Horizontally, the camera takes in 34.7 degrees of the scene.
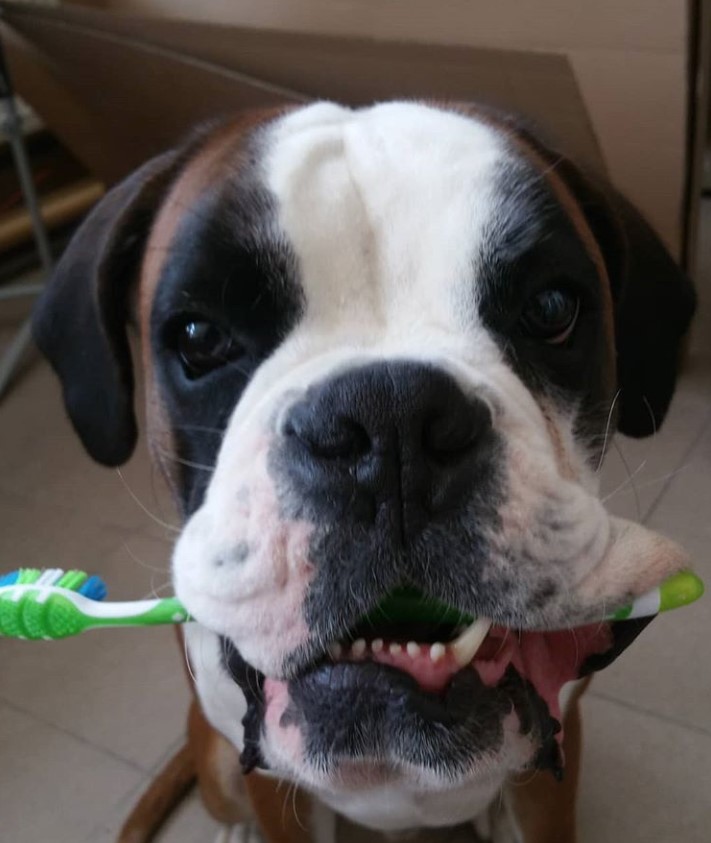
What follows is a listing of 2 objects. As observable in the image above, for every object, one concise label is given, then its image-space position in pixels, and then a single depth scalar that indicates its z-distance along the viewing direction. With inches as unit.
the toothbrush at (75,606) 11.9
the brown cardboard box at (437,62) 22.0
